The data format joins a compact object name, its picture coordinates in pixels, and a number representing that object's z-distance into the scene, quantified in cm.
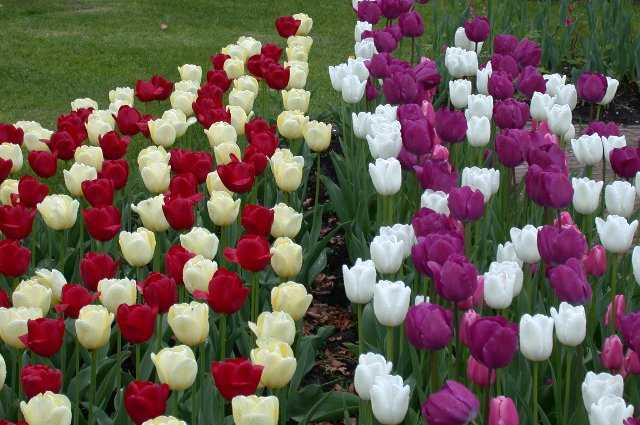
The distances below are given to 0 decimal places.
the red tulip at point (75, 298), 284
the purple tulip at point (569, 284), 261
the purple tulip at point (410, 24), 520
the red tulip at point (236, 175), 347
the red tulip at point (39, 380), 238
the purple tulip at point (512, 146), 350
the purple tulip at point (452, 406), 212
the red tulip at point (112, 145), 397
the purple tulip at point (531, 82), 424
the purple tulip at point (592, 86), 421
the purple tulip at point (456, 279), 255
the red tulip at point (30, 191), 354
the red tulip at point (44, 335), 261
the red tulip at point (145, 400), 228
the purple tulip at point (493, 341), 232
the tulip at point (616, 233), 291
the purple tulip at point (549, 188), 305
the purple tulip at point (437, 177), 332
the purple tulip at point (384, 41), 499
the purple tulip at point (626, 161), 342
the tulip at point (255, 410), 223
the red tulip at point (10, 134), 418
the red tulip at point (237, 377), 233
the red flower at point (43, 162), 384
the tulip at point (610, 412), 215
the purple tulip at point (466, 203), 307
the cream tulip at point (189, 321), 260
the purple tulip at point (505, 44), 482
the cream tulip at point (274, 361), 248
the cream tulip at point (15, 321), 276
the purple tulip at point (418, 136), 354
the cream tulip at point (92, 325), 266
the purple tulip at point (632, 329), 240
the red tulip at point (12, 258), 304
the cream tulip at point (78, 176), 383
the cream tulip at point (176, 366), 245
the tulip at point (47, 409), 230
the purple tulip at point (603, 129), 375
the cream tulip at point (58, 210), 344
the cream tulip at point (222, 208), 338
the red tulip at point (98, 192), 338
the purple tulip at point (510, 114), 383
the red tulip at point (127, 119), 432
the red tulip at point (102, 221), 318
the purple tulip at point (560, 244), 275
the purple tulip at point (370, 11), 561
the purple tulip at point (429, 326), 242
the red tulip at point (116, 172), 365
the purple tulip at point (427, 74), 436
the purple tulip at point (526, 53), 466
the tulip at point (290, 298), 283
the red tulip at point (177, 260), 293
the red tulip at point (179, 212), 321
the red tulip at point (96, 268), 293
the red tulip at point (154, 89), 464
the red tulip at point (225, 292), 268
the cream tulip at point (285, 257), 313
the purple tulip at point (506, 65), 453
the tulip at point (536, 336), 242
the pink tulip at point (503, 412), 217
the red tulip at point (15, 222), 322
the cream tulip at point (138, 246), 309
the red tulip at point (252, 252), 295
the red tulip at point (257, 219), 320
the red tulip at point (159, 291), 274
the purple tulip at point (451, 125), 379
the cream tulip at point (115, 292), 280
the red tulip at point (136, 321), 257
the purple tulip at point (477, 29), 514
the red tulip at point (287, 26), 584
